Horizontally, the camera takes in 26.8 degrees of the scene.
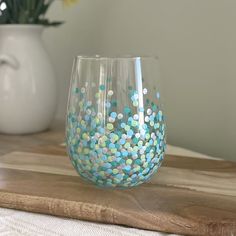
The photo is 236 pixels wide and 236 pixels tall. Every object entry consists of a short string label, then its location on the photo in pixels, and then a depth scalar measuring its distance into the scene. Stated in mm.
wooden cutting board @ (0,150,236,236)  567
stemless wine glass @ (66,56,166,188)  628
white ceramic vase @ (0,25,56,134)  1009
